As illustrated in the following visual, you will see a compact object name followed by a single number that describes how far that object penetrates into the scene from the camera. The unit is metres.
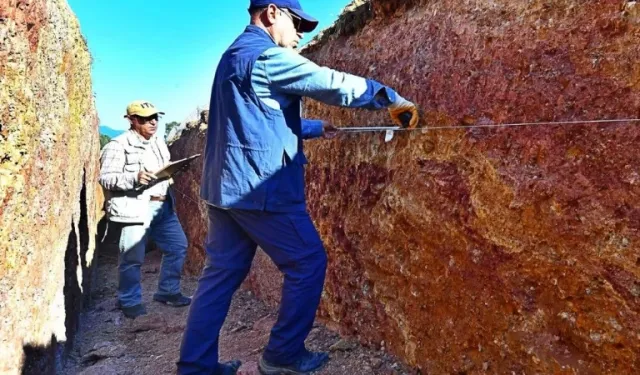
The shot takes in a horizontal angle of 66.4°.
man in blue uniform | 2.24
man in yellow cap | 4.27
